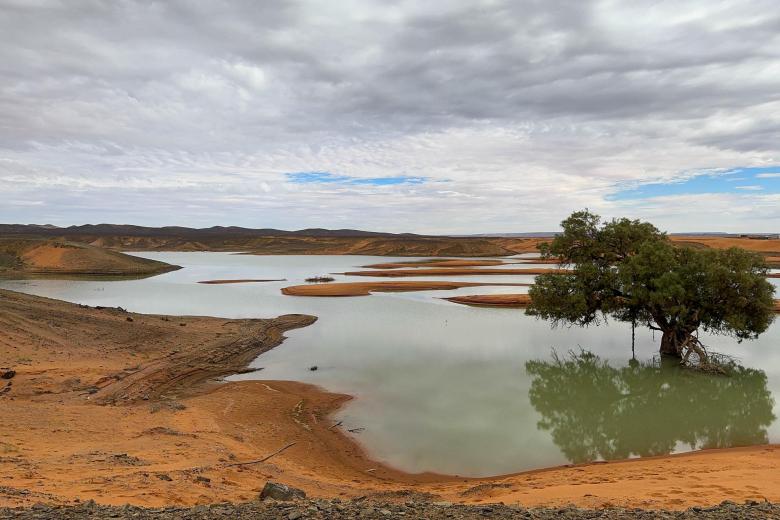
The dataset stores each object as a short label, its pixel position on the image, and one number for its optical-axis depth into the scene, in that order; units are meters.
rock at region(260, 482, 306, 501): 8.77
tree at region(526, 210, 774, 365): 22.30
